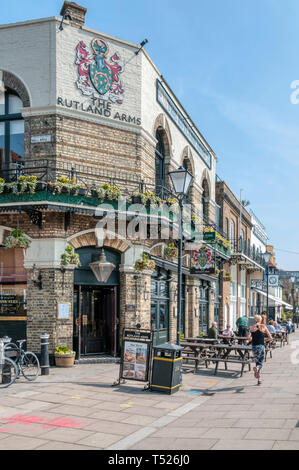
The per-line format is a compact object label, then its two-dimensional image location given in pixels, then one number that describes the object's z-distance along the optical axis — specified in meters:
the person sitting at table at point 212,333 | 17.59
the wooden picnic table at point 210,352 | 13.66
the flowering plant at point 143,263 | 16.14
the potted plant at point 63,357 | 14.36
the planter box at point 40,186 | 13.95
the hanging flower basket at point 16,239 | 14.73
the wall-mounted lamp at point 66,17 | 15.55
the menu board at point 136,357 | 11.52
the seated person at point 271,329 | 22.89
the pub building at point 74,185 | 14.73
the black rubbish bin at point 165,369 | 10.98
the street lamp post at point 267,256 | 27.09
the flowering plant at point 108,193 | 14.76
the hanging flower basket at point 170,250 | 18.30
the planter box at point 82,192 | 14.45
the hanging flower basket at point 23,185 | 13.93
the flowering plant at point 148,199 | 15.57
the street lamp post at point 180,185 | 12.21
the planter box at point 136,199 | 15.49
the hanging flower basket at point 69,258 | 14.71
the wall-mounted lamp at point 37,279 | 14.76
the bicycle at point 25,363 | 11.98
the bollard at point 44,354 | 12.89
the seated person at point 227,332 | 21.73
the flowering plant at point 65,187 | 14.19
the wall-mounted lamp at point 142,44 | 17.06
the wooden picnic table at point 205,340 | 16.32
